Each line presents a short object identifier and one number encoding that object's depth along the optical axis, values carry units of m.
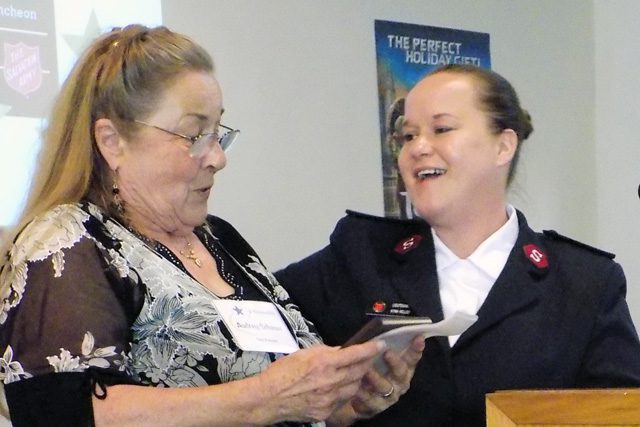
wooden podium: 1.76
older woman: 1.88
